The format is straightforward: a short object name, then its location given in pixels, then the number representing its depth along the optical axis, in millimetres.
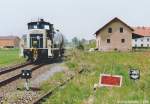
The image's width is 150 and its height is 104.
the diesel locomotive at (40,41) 16942
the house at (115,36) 44048
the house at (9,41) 91857
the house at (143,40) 71494
